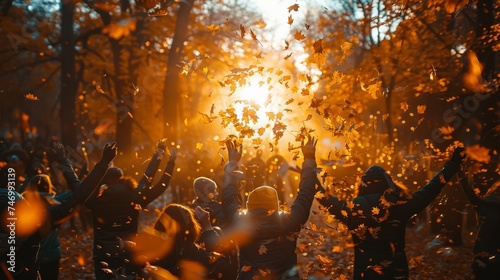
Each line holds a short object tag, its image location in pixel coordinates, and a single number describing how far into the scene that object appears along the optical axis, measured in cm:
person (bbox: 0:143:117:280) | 459
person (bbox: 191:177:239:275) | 663
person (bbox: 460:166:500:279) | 592
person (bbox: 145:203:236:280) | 437
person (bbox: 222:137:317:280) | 448
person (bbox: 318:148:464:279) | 504
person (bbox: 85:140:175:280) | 614
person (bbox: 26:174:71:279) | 645
